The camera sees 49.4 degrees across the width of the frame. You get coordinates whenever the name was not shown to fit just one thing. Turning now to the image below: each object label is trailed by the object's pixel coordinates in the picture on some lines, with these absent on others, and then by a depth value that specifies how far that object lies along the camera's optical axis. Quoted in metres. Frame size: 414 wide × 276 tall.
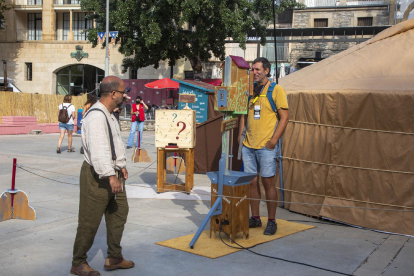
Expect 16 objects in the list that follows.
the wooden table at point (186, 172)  7.61
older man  3.66
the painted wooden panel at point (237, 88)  4.84
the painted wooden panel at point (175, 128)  7.75
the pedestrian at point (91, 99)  9.58
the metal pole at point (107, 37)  21.45
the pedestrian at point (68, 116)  12.48
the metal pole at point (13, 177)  5.55
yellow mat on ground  4.59
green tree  21.17
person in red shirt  13.31
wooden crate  4.83
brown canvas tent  5.57
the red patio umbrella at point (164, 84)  23.38
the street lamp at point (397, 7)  28.10
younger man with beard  5.14
